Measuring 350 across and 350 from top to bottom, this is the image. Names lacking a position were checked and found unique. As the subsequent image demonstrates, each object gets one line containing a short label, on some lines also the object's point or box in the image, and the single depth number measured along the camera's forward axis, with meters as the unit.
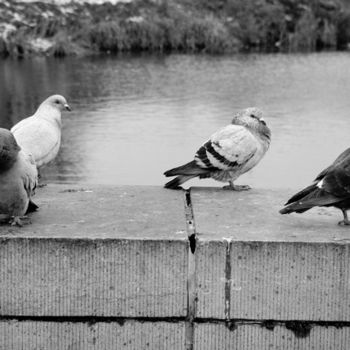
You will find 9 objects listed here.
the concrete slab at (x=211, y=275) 4.15
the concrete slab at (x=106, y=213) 4.33
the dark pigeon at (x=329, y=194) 4.52
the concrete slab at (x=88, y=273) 4.15
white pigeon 6.88
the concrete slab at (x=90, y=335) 4.20
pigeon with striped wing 5.98
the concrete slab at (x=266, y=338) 4.18
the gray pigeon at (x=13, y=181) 4.48
